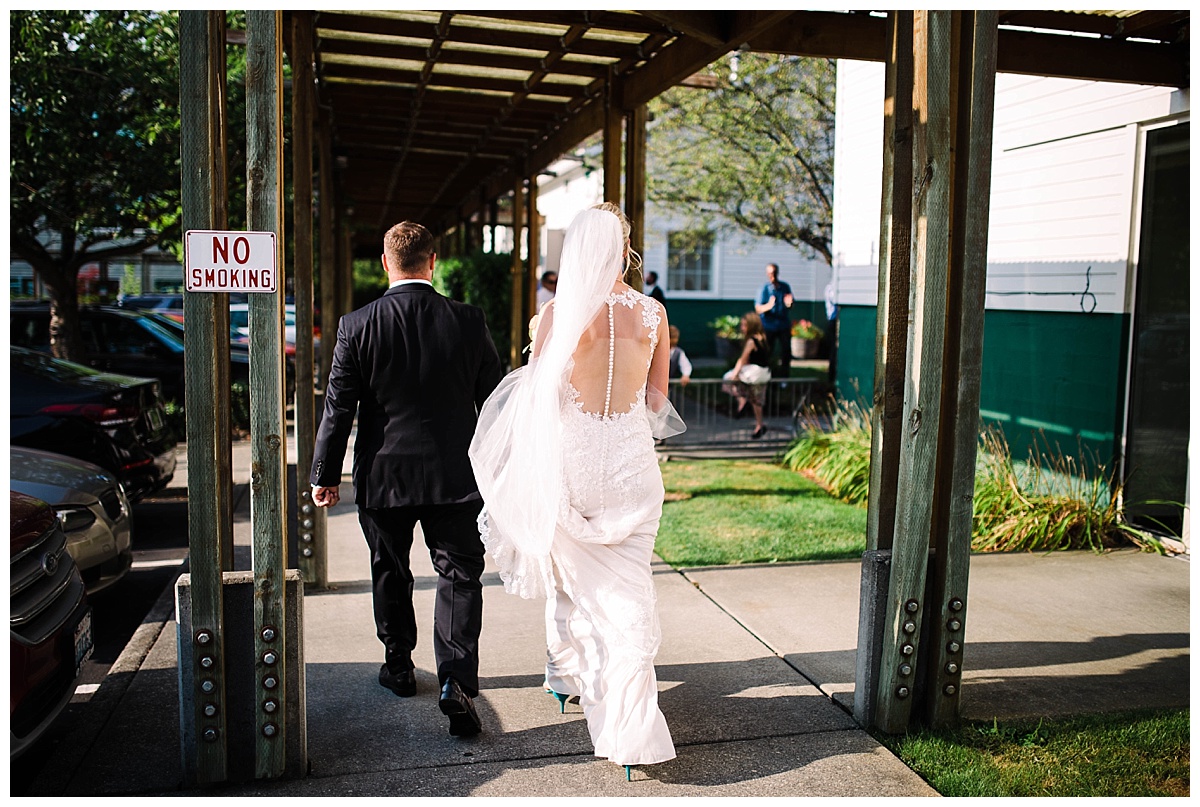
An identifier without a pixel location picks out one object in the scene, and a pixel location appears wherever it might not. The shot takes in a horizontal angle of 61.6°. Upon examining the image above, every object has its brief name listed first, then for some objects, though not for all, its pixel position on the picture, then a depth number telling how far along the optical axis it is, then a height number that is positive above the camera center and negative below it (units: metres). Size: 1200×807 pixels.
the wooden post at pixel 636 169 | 7.60 +1.11
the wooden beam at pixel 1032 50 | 5.76 +1.62
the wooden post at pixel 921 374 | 3.66 -0.20
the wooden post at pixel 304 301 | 5.46 +0.04
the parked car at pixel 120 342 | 12.26 -0.44
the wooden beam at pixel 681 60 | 5.23 +1.57
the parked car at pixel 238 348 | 13.30 -0.55
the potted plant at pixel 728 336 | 22.33 -0.46
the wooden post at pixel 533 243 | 11.71 +0.82
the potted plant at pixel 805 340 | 22.19 -0.50
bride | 3.66 -0.56
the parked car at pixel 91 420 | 6.98 -0.80
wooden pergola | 3.34 -0.10
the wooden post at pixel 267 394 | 3.29 -0.29
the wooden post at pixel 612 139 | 7.51 +1.33
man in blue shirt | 15.02 +0.09
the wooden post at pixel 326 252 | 9.84 +0.57
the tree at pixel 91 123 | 9.97 +1.86
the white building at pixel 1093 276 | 6.89 +0.35
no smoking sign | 3.25 +0.15
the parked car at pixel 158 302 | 29.40 +0.15
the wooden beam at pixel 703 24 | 5.45 +1.59
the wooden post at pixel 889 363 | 3.92 -0.18
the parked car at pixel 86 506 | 5.05 -1.04
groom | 3.91 -0.48
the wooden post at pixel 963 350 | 3.71 -0.11
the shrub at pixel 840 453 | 8.58 -1.25
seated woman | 11.15 -0.64
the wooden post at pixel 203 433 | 3.27 -0.42
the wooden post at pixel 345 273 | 19.98 +0.76
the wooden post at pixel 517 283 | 11.77 +0.36
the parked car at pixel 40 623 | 3.26 -1.12
